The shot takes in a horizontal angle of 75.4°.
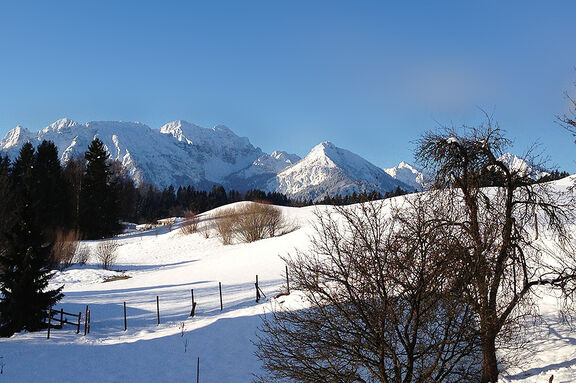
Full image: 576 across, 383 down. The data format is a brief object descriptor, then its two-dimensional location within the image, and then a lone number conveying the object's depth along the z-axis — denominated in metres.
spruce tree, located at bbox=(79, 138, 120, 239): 56.22
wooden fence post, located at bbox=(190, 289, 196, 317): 21.27
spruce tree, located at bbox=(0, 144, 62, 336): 18.48
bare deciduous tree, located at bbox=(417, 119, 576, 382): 8.50
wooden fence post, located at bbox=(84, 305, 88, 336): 18.96
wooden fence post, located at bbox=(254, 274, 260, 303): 22.31
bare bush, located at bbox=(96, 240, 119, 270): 39.66
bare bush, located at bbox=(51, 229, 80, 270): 35.94
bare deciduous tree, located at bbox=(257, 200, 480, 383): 8.11
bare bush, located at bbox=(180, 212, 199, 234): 58.84
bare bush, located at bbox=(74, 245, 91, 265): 39.81
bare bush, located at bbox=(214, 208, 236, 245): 51.44
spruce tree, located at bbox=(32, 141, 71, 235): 49.47
